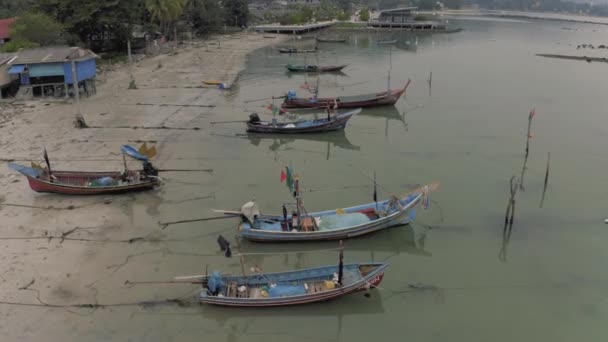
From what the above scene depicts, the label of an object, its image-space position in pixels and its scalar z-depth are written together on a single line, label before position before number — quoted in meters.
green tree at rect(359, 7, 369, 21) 111.50
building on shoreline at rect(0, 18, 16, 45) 44.09
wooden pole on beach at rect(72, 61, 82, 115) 27.79
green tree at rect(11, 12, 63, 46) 39.88
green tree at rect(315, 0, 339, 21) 111.94
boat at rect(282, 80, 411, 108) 33.69
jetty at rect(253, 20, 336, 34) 88.12
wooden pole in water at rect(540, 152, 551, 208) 20.00
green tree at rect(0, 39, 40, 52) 36.50
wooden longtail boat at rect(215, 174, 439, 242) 16.05
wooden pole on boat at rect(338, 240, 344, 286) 12.94
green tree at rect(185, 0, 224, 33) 72.19
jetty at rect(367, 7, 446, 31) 97.44
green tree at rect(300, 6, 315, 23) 99.81
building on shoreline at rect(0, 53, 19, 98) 31.55
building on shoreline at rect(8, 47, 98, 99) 32.03
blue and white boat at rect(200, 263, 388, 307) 13.02
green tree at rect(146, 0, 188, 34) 55.78
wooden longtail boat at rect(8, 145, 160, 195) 19.05
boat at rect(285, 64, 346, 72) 48.69
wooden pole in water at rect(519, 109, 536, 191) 21.25
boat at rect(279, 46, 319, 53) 63.03
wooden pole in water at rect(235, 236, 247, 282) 16.12
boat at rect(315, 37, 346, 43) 79.56
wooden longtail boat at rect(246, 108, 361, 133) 27.73
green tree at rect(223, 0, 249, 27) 86.25
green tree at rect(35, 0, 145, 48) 44.47
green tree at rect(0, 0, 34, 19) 57.53
